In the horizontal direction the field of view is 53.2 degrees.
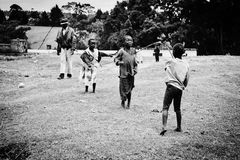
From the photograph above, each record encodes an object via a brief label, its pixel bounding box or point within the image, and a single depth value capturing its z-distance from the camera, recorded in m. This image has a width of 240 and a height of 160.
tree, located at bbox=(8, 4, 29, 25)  60.69
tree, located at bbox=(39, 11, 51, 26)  68.62
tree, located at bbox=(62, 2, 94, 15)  58.08
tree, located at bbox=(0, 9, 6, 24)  47.41
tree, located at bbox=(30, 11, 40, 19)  76.03
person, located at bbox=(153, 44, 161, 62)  19.58
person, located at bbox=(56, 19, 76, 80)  10.46
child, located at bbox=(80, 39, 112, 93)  7.98
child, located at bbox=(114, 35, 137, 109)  6.37
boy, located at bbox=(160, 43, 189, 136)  4.66
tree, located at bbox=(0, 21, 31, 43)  34.38
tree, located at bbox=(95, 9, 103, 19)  70.15
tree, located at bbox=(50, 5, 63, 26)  72.69
